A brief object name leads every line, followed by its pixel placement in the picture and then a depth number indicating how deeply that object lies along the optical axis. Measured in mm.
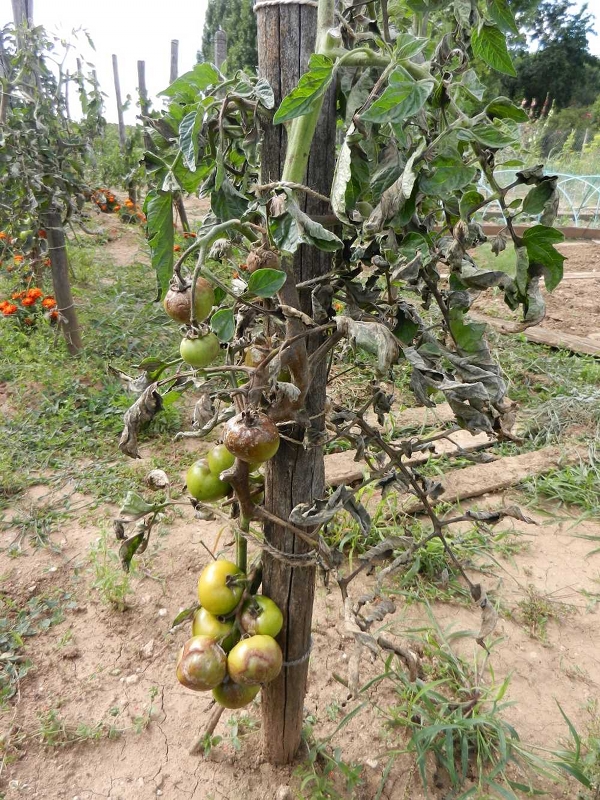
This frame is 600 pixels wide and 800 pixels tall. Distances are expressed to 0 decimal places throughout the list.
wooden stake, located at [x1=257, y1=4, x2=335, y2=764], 897
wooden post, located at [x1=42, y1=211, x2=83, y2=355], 3576
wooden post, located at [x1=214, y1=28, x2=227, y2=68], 7276
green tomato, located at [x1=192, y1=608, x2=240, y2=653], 1173
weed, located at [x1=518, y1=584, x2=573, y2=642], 2139
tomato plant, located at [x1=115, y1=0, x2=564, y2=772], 695
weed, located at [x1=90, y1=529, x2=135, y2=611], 2125
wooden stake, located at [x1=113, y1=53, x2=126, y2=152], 8893
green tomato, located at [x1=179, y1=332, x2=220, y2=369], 859
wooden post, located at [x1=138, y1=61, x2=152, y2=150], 9023
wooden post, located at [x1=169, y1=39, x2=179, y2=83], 8923
